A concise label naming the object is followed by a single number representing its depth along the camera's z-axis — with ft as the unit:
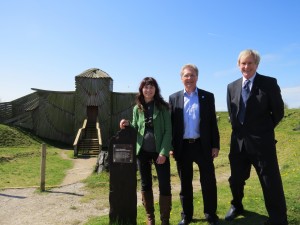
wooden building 82.94
